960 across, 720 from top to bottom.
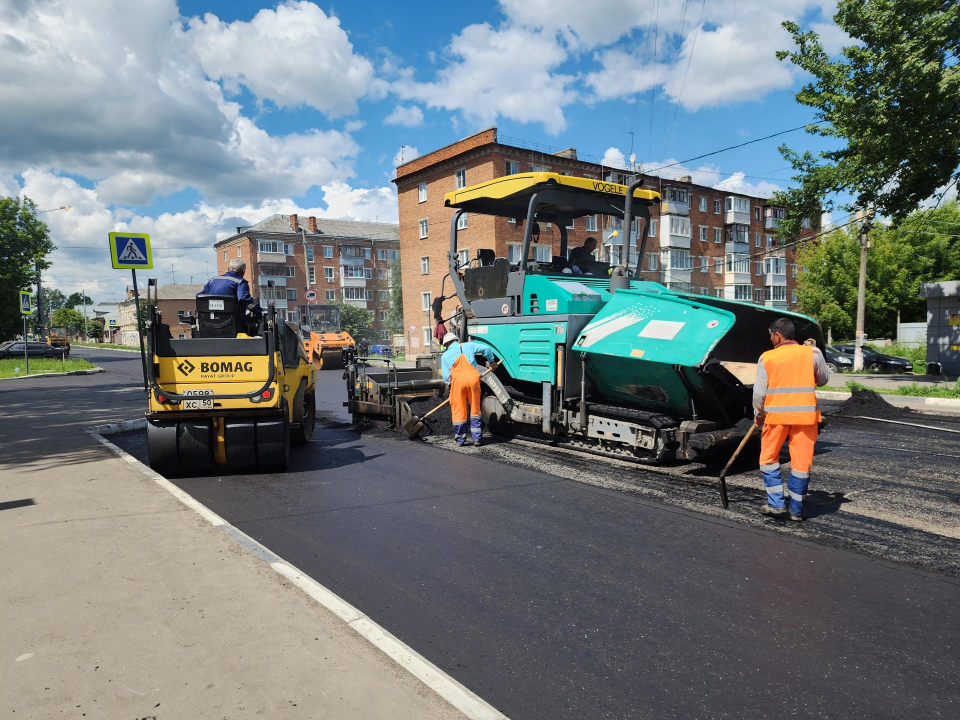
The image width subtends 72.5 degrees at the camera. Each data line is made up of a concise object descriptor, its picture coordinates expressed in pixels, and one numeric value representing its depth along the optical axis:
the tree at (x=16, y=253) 34.72
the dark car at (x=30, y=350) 39.94
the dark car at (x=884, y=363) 23.23
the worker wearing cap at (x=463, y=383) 7.94
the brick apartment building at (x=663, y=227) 35.00
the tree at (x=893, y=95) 11.64
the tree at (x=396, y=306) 54.72
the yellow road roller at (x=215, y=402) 6.46
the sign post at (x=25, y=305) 20.28
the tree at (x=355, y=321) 49.84
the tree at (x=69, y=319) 105.44
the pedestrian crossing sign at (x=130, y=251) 8.29
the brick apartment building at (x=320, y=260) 62.53
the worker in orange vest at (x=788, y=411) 4.76
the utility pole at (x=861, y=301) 21.08
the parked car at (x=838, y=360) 24.36
